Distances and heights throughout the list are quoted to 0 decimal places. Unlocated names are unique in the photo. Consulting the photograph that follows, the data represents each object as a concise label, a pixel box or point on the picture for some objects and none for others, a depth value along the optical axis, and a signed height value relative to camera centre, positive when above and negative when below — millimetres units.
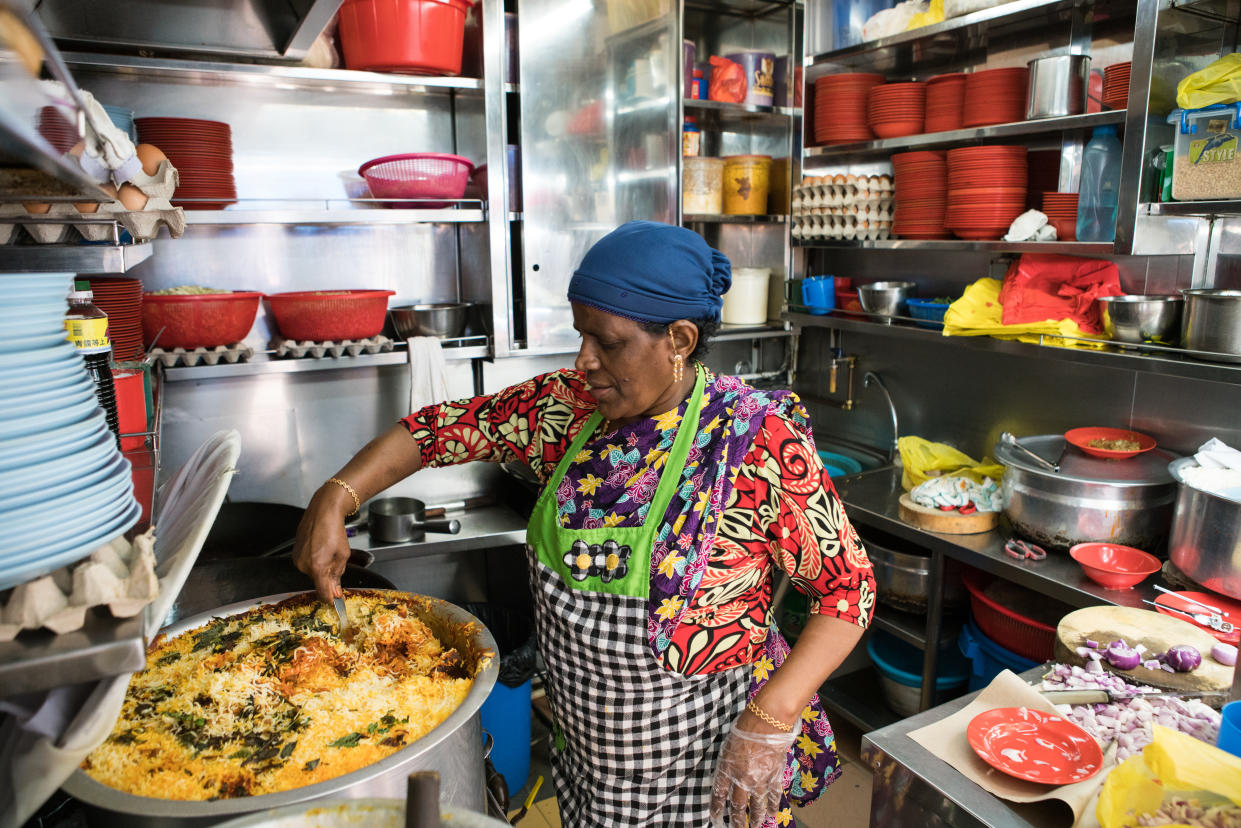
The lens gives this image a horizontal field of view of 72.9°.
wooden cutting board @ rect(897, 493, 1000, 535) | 2830 -925
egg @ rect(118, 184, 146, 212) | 1258 +73
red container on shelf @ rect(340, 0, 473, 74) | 2846 +719
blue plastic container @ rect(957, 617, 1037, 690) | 2674 -1334
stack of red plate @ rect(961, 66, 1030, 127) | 2920 +512
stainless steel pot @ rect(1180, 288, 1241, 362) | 2297 -221
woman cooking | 1545 -598
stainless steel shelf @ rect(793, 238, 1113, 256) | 2709 -7
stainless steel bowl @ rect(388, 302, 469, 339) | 3180 -280
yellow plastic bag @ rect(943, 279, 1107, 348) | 2932 -258
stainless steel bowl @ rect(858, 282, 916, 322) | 3420 -214
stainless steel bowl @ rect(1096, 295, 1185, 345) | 2525 -223
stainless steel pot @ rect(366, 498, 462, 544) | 2988 -976
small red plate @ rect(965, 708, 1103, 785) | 1364 -842
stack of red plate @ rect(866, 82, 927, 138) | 3242 +522
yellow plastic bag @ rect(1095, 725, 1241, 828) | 1108 -708
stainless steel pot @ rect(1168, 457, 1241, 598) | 2133 -760
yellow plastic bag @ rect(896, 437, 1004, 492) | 3137 -823
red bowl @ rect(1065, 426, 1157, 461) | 2680 -648
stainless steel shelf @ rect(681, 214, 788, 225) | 3719 +111
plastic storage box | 2244 +241
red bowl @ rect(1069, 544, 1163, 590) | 2361 -912
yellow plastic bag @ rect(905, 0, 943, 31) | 3068 +828
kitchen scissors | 2619 -948
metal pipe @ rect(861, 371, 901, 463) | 3783 -741
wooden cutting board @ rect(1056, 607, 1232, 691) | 1653 -840
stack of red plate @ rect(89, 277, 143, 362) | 2148 -164
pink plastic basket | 2977 +249
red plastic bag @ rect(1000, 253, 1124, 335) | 2850 -154
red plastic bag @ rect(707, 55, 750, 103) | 3691 +709
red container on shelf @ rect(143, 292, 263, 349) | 2697 -230
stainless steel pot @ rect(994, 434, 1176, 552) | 2520 -772
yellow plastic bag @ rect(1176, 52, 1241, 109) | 2252 +423
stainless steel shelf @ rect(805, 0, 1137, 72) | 2797 +757
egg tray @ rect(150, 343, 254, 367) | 2734 -355
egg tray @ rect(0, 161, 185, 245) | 973 +37
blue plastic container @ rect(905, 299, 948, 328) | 3236 -258
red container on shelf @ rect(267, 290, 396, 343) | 2959 -234
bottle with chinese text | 1186 -131
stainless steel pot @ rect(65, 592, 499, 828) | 1004 -670
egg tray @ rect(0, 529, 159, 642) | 569 -240
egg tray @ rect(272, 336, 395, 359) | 2969 -359
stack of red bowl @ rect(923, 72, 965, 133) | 3104 +524
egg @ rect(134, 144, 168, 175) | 1553 +161
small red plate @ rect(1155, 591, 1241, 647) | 2072 -911
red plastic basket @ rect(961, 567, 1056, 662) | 2593 -1205
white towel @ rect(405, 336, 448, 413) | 3150 -467
